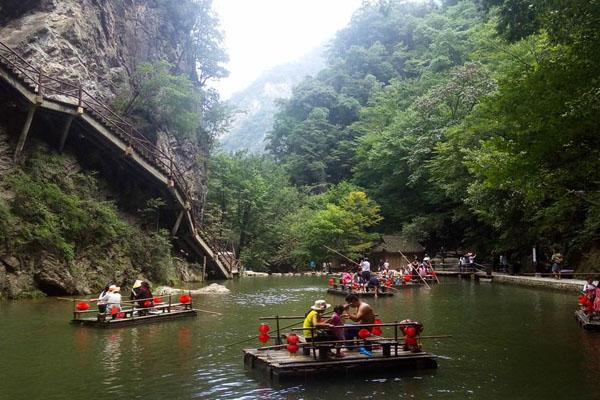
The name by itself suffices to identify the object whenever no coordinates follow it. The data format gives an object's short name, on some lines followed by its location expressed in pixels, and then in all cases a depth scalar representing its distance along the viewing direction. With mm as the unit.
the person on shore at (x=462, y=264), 39188
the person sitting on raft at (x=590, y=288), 14951
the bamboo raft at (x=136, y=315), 15703
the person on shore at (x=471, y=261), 38750
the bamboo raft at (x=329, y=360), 9836
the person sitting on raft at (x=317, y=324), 10726
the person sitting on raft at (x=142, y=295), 17500
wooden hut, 45688
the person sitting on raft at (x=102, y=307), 16106
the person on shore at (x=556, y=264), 29203
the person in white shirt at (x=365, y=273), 27405
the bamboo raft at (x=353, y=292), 24689
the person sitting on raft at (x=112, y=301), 16156
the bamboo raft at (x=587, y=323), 13797
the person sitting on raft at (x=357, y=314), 11367
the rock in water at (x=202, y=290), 25625
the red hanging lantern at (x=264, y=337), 11266
